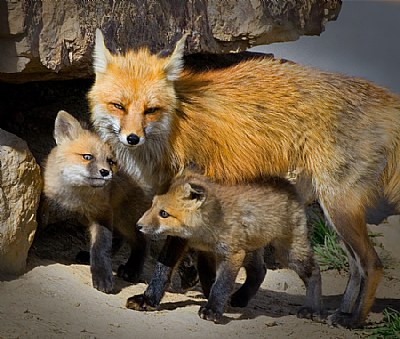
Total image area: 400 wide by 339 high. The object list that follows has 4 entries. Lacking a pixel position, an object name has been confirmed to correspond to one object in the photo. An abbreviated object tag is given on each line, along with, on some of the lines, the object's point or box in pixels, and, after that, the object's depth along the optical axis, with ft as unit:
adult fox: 37.06
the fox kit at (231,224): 37.01
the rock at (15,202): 36.91
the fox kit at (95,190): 38.81
